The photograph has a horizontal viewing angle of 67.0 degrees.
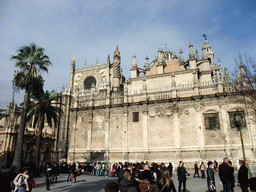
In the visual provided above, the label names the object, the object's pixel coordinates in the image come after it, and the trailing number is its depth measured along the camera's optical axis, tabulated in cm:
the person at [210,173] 893
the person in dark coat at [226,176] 773
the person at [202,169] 1660
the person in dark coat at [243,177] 786
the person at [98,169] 2206
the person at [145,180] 447
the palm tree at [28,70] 1930
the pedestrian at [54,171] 1460
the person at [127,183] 424
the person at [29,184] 737
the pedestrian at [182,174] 919
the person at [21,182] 685
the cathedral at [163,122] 2216
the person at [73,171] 1477
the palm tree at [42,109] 2456
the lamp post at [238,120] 1429
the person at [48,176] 1197
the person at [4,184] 546
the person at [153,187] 434
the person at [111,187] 366
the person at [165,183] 511
